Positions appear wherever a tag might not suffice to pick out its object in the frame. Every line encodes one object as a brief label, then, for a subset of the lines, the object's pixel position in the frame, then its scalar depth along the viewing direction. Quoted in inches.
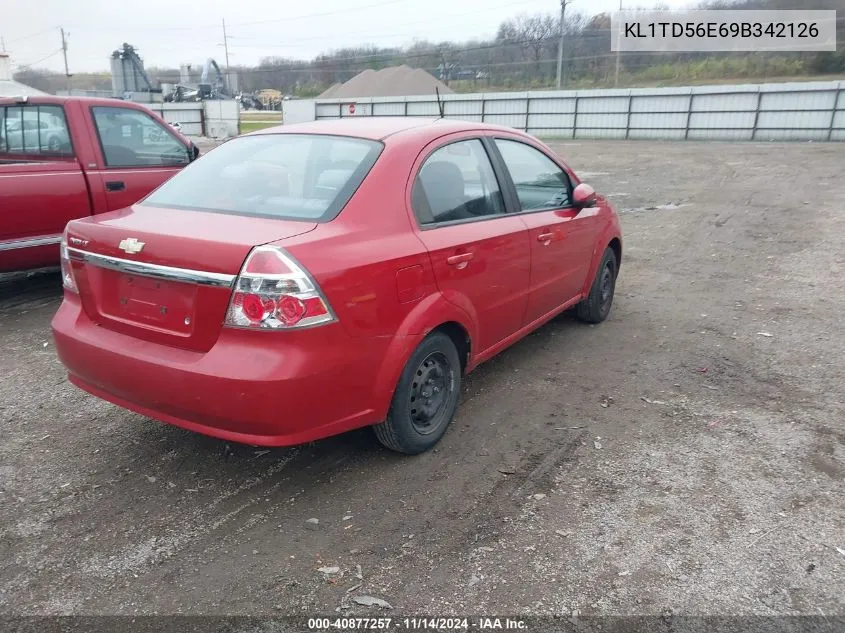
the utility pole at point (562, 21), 1784.4
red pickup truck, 216.5
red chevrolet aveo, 105.5
